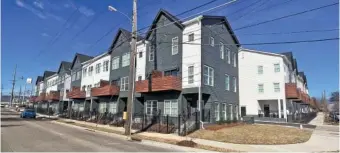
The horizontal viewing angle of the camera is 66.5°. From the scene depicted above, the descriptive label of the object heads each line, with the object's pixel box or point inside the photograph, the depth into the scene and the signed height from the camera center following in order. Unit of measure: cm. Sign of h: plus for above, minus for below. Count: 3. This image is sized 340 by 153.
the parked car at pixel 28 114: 4062 -170
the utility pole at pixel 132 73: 1884 +226
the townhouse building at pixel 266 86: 3381 +245
